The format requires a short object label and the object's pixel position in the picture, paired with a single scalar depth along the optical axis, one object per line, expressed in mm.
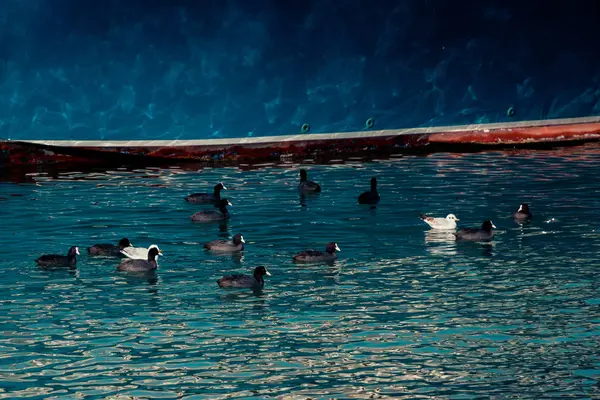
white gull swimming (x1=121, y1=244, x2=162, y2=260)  30328
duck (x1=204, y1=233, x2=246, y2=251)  31641
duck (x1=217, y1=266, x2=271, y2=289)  26875
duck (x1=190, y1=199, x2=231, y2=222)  36625
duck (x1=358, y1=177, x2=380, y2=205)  39031
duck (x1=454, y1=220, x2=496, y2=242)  32594
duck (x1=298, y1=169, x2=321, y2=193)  41125
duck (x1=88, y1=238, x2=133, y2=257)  31109
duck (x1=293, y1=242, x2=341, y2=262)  29781
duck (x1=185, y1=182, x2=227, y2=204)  39406
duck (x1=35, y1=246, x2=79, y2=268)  29500
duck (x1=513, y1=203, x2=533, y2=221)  35438
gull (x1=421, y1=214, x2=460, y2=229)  34219
